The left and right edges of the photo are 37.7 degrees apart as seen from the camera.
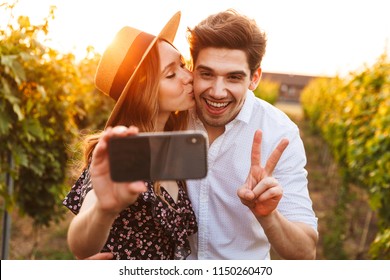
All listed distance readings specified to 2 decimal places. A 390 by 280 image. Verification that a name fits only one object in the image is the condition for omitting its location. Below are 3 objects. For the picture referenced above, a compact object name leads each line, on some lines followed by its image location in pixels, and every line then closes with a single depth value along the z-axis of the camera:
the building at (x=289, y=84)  62.38
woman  2.08
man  2.30
